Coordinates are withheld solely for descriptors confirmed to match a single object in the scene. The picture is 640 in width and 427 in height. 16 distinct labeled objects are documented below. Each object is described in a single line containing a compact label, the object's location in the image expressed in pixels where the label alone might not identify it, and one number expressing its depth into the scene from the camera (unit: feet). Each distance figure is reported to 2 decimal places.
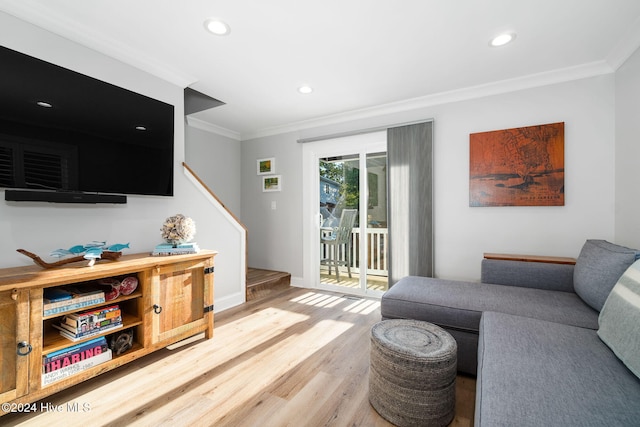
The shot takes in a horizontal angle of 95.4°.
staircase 11.62
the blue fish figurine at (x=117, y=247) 6.48
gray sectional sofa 3.04
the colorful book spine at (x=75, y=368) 5.18
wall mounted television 5.80
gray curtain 10.44
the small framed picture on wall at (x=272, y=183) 14.20
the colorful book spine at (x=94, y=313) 5.75
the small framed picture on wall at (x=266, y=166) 14.32
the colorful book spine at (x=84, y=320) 5.66
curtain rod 10.81
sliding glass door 12.13
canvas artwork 8.75
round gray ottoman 4.63
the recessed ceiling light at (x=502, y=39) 6.90
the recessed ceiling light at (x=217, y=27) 6.41
